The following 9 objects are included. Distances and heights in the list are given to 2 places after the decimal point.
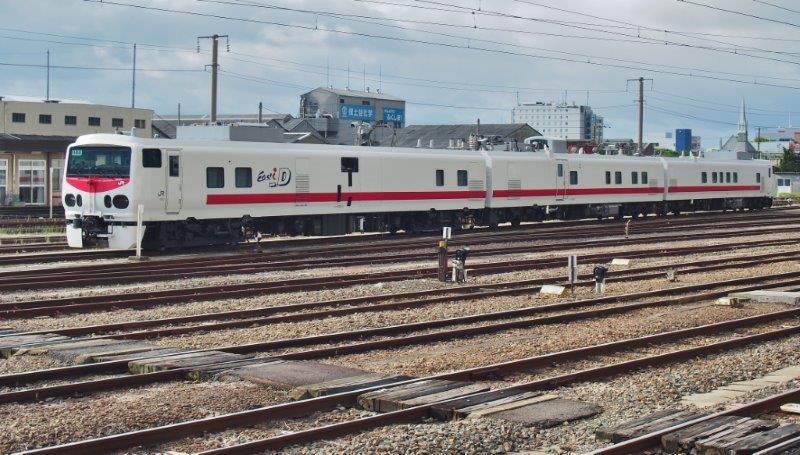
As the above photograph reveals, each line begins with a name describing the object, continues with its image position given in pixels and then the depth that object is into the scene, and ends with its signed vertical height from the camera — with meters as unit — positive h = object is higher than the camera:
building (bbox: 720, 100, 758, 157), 139.90 +8.40
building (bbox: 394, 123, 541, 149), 91.00 +6.07
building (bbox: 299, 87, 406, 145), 122.50 +11.22
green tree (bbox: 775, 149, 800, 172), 115.75 +4.42
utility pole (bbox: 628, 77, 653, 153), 69.94 +6.75
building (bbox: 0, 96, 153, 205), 76.06 +6.05
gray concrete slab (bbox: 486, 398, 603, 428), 9.87 -1.94
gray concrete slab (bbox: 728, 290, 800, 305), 19.25 -1.65
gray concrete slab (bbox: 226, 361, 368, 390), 11.44 -1.85
